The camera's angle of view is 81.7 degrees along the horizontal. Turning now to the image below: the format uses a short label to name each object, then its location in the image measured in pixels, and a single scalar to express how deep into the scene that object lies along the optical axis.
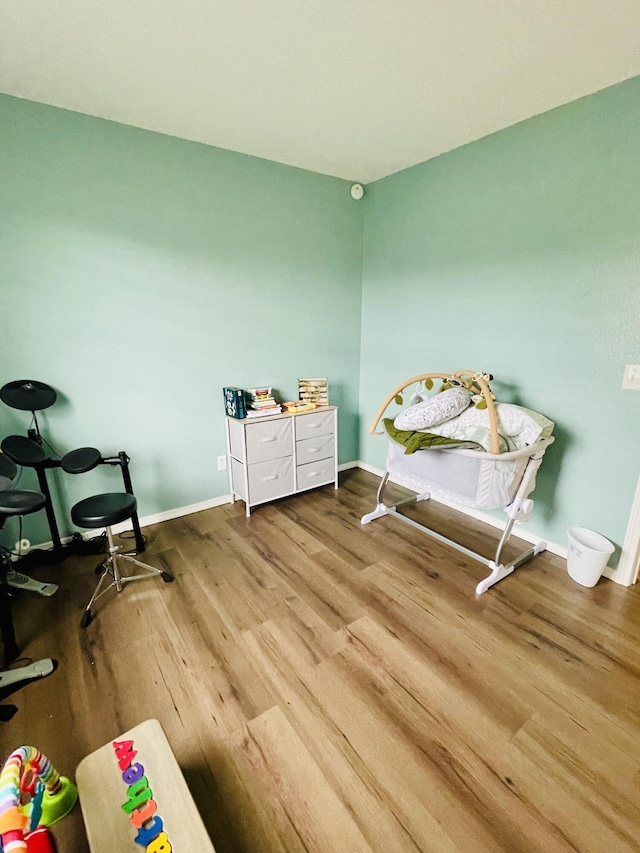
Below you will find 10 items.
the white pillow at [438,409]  2.17
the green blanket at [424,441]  2.02
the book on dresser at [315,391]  3.12
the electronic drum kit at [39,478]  1.50
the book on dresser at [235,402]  2.70
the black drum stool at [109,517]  1.78
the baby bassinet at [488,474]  1.95
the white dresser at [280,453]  2.72
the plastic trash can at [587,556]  1.98
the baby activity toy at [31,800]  0.75
